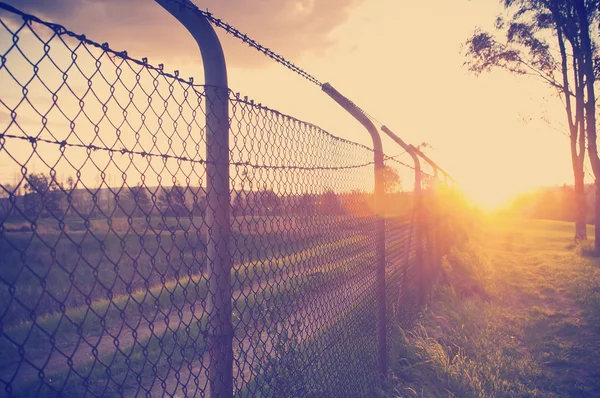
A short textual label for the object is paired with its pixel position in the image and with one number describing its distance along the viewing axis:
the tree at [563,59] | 14.08
